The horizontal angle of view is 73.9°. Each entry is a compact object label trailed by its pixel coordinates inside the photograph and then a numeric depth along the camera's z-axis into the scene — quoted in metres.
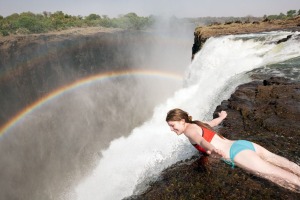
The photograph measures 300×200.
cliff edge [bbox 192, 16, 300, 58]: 17.62
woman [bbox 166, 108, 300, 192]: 3.05
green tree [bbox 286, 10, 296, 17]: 58.97
